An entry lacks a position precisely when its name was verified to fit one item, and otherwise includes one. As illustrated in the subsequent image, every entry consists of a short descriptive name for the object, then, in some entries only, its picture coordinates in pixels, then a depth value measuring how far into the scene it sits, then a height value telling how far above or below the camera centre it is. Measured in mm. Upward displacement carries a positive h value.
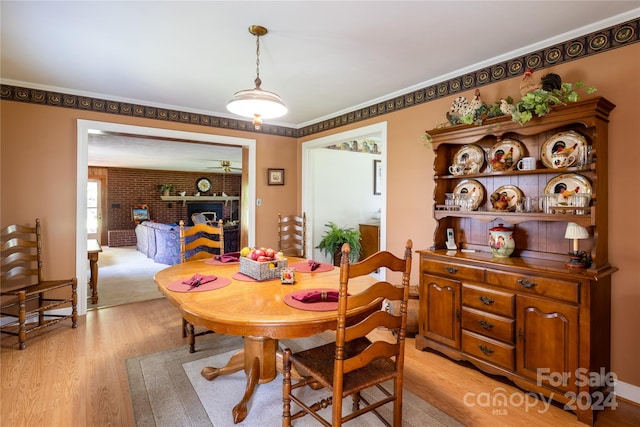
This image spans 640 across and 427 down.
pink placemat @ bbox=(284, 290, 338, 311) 1545 -463
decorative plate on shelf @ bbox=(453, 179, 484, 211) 2668 +182
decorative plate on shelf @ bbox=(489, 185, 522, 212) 2424 +100
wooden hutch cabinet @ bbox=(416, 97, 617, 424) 1880 -462
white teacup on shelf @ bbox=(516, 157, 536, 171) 2295 +345
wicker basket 2061 -381
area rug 1820 -1176
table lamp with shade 1960 -197
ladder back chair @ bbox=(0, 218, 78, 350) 3039 -719
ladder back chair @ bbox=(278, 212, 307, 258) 4257 -339
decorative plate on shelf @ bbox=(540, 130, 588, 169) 2123 +425
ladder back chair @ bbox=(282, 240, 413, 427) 1367 -703
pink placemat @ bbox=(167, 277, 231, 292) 1851 -449
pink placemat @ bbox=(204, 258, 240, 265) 2557 -418
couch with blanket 6059 -659
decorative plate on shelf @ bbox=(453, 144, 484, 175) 2662 +450
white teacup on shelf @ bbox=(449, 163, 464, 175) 2711 +355
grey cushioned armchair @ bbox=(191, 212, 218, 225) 9307 -213
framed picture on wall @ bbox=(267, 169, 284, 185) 4633 +488
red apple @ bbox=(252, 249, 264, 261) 2137 -293
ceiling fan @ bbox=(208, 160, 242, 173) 7613 +1097
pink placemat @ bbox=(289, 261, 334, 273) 2326 -425
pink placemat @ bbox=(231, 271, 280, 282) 2059 -440
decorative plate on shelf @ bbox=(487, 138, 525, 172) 2420 +431
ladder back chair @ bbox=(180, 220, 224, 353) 2627 -326
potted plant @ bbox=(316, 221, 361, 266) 4949 -467
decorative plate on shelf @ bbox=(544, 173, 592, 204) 2092 +176
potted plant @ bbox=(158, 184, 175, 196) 9551 +612
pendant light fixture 2064 +700
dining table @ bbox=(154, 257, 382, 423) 1449 -471
